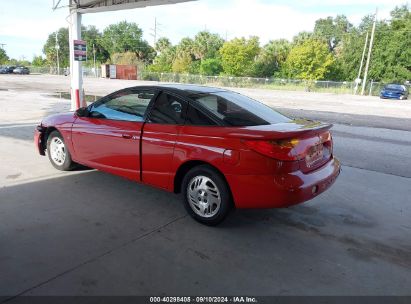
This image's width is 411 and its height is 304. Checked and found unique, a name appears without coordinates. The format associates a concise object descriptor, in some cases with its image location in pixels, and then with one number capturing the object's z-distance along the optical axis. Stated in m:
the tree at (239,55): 52.91
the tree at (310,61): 48.56
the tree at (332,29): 77.23
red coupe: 3.53
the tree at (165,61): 59.53
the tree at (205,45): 63.47
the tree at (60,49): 86.75
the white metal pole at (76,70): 11.75
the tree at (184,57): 58.35
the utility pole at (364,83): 36.71
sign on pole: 11.53
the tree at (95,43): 92.06
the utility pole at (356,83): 36.83
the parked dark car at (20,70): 57.84
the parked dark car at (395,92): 30.42
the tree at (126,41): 90.74
